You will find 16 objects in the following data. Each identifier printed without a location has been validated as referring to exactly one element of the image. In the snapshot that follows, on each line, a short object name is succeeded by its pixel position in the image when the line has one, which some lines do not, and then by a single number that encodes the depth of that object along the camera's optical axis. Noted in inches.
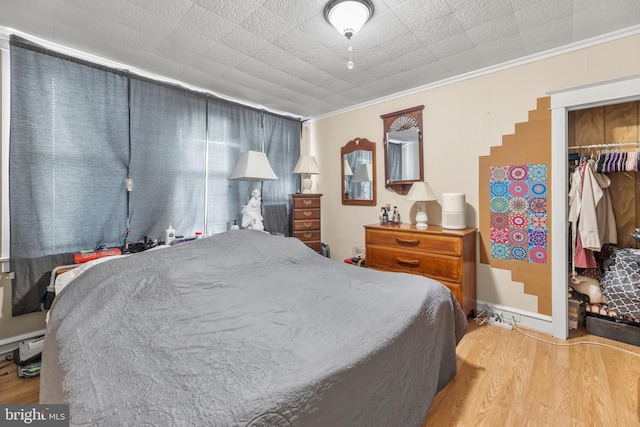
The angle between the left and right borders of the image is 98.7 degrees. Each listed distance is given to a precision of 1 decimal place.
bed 30.1
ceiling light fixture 65.7
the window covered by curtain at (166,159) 99.7
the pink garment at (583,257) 94.4
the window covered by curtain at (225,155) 120.0
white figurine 114.9
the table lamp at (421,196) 109.1
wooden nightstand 140.0
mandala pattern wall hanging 95.7
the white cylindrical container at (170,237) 98.5
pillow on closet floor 84.7
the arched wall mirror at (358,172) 140.0
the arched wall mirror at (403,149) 123.0
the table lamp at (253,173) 108.6
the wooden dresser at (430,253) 97.0
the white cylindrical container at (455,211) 105.1
